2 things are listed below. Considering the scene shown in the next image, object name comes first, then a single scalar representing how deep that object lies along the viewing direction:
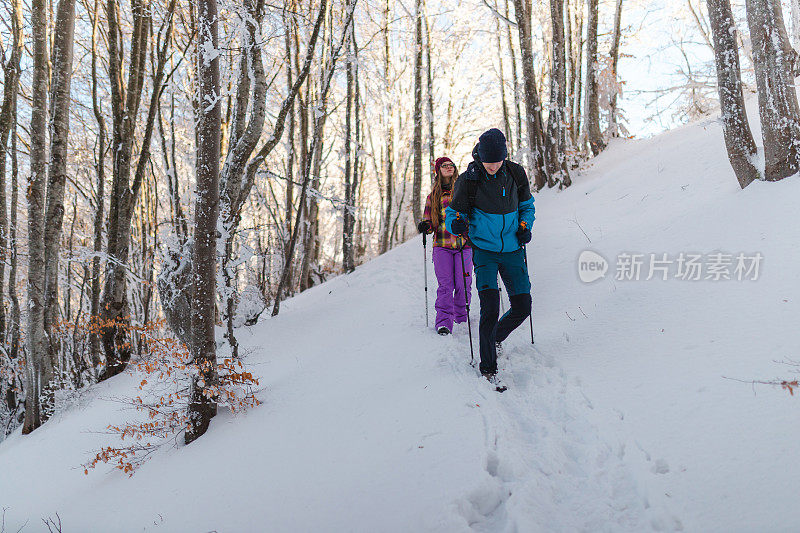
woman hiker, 4.88
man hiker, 3.66
